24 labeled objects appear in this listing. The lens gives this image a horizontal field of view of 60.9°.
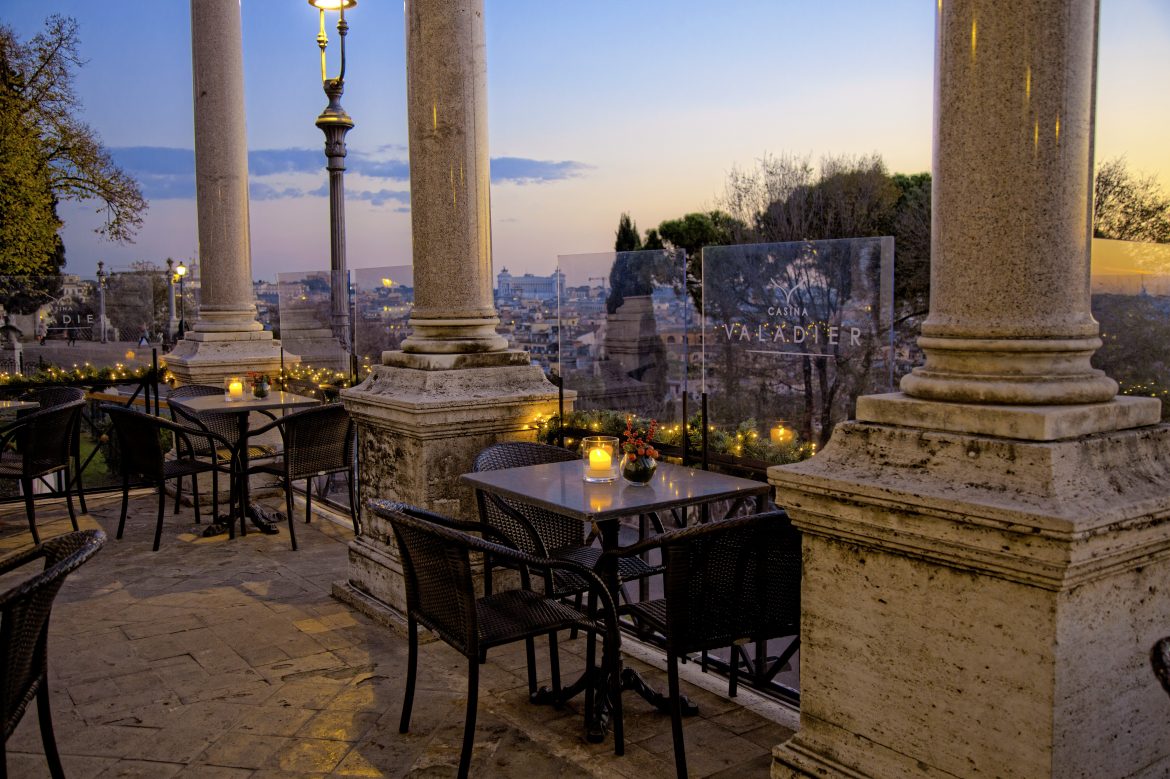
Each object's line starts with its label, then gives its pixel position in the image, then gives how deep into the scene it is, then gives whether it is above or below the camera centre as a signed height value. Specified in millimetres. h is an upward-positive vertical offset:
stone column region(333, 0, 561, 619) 4770 -224
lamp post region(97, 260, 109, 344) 11710 +21
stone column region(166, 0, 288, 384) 7910 +693
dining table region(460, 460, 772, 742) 3379 -716
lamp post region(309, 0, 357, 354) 8828 +1457
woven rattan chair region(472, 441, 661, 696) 3807 -970
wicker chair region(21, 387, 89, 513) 6910 -681
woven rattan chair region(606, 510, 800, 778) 3049 -933
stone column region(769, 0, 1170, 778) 2279 -483
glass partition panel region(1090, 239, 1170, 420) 4711 -116
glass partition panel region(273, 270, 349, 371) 8625 -185
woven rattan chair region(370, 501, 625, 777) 3076 -1064
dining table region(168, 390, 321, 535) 6547 -732
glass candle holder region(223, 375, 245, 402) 7086 -644
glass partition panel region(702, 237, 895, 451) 4844 -219
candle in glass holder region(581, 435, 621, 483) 3816 -626
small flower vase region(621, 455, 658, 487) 3701 -651
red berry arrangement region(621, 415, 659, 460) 3689 -563
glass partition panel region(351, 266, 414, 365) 7473 -94
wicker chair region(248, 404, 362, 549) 6180 -943
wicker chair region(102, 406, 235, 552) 6219 -987
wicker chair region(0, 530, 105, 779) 2367 -809
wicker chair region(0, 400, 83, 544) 6051 -903
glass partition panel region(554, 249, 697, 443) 5746 -226
